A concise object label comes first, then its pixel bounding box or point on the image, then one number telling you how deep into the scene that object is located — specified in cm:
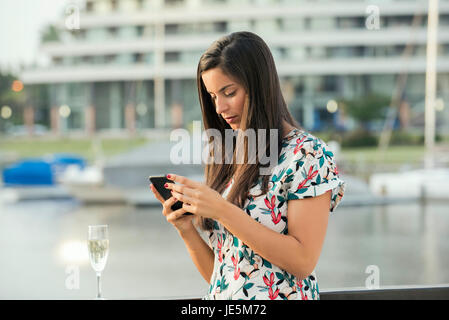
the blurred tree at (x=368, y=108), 3222
